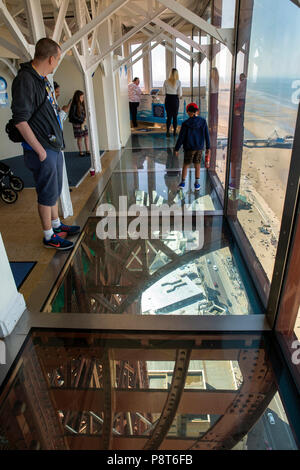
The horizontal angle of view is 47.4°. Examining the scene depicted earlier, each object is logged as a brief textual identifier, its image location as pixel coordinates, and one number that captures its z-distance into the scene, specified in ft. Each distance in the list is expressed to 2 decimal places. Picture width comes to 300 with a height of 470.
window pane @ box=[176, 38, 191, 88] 37.10
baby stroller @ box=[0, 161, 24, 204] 14.09
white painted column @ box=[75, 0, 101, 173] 15.69
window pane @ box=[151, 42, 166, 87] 39.09
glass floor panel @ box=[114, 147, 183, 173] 19.51
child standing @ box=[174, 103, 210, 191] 14.45
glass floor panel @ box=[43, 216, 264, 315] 7.62
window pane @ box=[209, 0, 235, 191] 12.46
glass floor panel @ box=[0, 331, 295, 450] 4.85
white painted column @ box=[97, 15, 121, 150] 21.95
